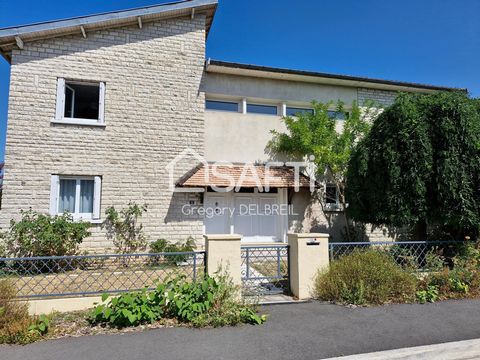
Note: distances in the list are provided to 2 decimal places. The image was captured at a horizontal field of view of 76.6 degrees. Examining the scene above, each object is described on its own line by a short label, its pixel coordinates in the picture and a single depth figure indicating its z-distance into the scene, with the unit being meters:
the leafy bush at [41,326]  4.69
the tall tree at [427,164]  8.05
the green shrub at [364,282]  6.28
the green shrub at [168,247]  10.20
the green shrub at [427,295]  6.39
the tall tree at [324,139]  11.84
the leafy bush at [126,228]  10.53
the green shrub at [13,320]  4.55
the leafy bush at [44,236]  9.14
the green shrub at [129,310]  5.08
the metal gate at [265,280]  6.94
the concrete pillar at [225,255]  6.11
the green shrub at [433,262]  7.24
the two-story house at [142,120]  10.32
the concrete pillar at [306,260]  6.63
